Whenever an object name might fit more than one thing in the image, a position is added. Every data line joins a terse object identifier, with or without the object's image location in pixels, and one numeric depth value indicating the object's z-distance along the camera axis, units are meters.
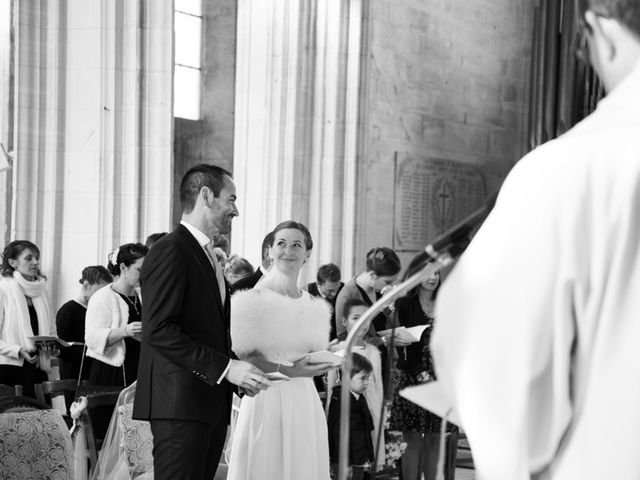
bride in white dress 5.36
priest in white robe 1.61
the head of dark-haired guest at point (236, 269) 8.61
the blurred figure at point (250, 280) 6.38
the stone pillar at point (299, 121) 11.40
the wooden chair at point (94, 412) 5.79
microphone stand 1.93
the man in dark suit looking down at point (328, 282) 9.52
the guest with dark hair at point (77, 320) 7.16
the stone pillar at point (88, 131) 8.62
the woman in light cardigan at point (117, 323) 6.55
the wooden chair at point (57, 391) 6.09
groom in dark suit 4.27
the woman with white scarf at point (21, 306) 7.45
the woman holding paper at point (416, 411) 7.11
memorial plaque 13.09
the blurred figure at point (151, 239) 7.38
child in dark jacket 6.62
